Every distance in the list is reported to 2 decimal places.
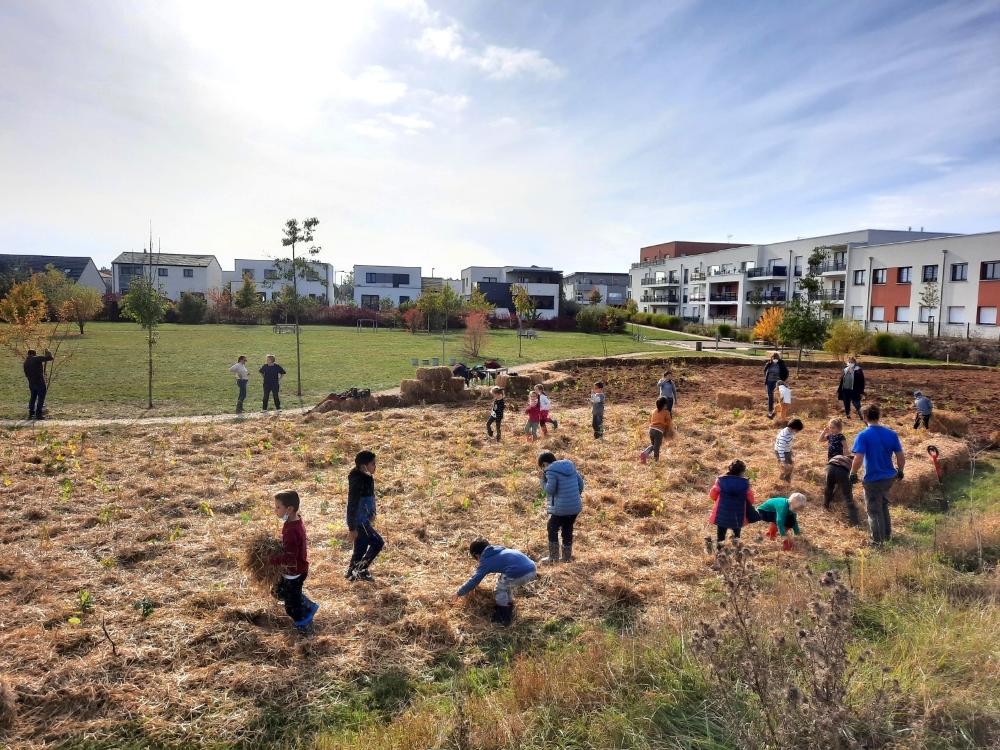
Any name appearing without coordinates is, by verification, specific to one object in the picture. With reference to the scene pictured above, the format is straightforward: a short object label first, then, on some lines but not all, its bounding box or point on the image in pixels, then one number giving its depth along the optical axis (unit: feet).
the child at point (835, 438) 31.37
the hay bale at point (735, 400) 61.21
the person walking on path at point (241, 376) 59.41
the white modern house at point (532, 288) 268.82
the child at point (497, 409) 47.29
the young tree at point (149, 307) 66.85
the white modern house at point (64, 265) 252.73
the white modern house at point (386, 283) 292.40
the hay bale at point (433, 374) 65.67
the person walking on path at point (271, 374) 59.57
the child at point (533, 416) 47.01
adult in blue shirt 26.18
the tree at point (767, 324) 146.72
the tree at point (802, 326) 95.30
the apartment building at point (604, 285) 355.15
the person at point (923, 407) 47.65
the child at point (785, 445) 34.60
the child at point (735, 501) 25.49
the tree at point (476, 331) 122.52
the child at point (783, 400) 49.93
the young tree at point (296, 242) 73.31
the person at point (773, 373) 56.75
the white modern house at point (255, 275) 282.89
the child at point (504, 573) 20.68
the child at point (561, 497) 24.75
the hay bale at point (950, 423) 47.98
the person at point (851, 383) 55.06
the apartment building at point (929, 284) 139.95
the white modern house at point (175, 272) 260.83
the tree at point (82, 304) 156.46
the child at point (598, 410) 48.39
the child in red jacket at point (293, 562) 19.51
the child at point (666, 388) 49.47
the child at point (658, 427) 40.60
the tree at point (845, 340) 103.19
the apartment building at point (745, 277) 197.57
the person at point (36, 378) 53.26
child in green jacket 26.91
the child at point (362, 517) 23.00
